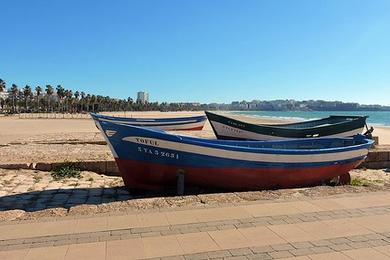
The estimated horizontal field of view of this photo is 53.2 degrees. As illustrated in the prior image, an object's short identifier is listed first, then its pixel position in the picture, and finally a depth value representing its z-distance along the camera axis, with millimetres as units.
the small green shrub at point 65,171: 9984
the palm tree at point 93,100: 120612
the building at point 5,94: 119000
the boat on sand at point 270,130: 15195
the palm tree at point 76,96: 119050
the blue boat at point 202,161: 8000
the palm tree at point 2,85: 91888
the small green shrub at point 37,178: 9391
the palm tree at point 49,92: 107225
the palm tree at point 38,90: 110238
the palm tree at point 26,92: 104875
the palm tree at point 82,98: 117550
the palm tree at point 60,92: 110812
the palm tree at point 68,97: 113125
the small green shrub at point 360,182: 8785
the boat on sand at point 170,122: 23864
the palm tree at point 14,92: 97762
